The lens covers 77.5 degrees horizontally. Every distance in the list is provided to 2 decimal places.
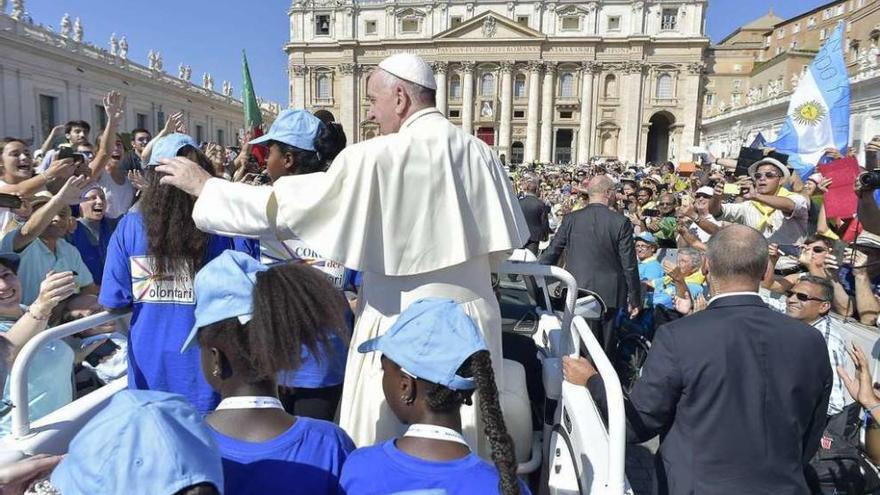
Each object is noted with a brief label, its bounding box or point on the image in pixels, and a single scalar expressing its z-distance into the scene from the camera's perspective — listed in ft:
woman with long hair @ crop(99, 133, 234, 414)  6.81
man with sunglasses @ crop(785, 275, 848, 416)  9.87
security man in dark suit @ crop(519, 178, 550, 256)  25.72
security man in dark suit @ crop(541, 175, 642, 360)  15.81
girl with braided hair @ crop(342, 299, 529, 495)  4.35
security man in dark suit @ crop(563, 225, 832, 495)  6.35
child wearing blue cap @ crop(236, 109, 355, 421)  7.05
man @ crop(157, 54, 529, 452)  5.90
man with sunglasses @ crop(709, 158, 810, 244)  15.71
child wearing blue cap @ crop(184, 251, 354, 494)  4.43
